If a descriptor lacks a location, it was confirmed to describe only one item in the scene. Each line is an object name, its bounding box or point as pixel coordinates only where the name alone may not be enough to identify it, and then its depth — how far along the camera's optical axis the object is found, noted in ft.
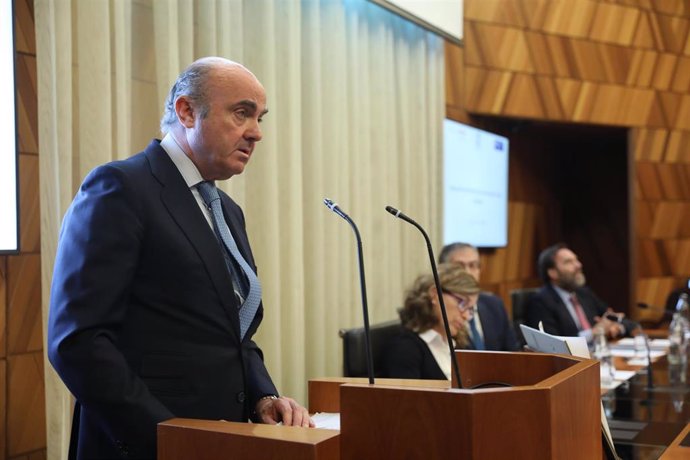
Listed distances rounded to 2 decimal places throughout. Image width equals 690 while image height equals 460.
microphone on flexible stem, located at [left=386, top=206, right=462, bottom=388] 5.06
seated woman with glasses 10.85
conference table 7.27
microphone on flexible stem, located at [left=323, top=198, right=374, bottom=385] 5.00
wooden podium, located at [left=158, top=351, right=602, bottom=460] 4.23
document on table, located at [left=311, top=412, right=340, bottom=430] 5.73
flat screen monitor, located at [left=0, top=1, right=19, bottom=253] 8.68
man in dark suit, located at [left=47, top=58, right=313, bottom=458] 5.13
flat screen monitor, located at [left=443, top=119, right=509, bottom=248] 19.75
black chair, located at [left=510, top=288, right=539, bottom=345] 18.05
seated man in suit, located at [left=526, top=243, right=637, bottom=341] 17.83
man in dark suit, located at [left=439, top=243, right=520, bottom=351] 13.41
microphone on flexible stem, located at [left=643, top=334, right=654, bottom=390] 11.08
